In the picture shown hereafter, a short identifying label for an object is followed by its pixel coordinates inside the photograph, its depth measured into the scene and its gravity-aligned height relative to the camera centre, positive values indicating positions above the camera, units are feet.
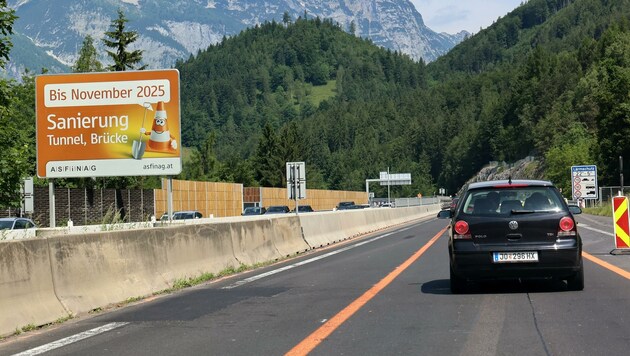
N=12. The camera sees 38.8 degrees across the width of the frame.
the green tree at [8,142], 111.04 +8.70
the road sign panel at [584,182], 226.58 +1.82
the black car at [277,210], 206.59 -2.51
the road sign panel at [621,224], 62.64 -2.62
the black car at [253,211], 202.33 -2.52
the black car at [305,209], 225.87 -2.72
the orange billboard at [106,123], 87.25 +8.10
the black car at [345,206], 253.03 -2.57
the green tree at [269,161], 477.36 +20.86
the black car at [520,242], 39.52 -2.24
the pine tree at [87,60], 260.42 +43.47
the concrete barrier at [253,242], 61.05 -3.03
